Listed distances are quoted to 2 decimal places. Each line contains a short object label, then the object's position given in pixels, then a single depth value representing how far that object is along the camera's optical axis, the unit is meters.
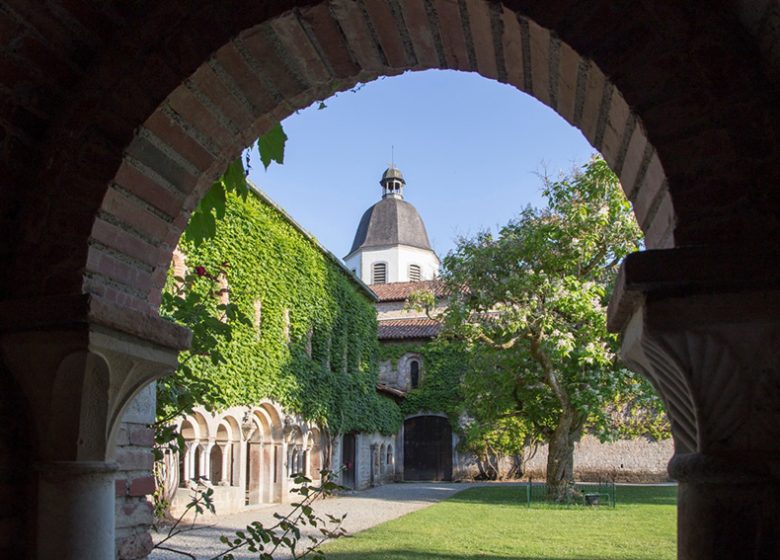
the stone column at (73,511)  2.08
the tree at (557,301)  13.41
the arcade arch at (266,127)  1.56
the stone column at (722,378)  1.52
